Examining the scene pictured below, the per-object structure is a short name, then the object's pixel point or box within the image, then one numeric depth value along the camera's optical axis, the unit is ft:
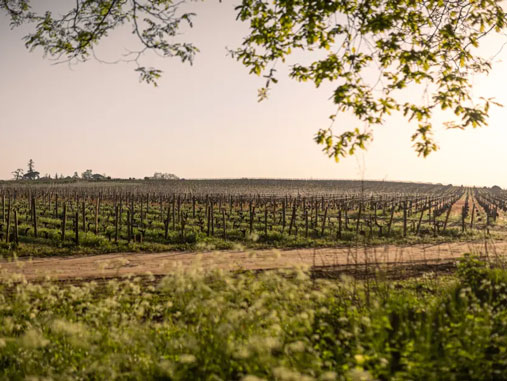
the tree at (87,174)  464.24
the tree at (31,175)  447.83
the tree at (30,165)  457.23
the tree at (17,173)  434.06
